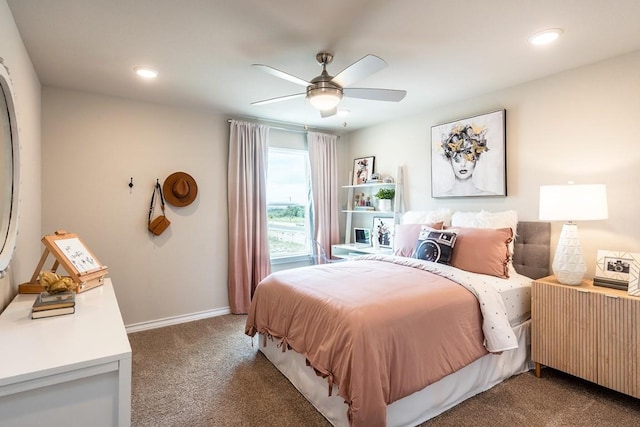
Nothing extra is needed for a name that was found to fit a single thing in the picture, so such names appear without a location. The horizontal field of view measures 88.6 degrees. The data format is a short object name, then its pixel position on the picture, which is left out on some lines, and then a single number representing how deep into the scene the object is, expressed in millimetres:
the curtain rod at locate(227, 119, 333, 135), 4286
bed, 1756
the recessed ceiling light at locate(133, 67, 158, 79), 2650
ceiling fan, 1971
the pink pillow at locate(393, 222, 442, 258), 3275
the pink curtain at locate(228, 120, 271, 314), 3979
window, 4477
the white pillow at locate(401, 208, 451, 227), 3502
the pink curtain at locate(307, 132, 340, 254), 4660
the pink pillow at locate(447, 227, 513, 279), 2689
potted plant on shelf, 4297
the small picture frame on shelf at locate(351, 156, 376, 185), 4645
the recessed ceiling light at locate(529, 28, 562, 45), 2086
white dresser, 1016
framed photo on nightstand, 2201
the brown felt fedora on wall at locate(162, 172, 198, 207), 3619
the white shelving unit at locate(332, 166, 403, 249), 4199
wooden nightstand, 2067
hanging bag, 3519
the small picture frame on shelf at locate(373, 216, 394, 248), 4328
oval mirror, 1664
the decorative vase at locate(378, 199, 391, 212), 4355
